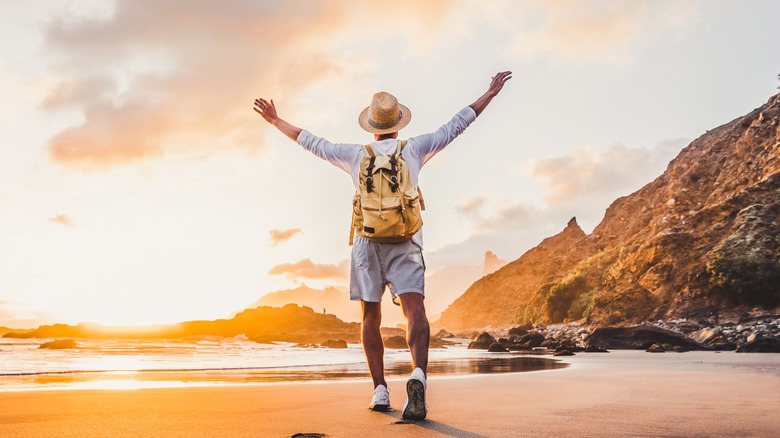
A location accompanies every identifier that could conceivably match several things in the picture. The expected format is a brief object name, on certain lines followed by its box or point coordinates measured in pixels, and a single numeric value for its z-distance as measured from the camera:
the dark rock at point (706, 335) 23.22
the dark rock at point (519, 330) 44.74
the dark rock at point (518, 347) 26.23
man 3.96
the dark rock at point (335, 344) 29.23
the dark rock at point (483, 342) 30.45
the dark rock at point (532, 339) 28.06
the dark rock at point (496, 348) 23.73
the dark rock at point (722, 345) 20.63
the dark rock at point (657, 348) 19.88
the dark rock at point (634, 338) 22.26
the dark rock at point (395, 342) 31.79
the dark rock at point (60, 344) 20.23
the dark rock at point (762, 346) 16.41
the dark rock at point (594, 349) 21.35
